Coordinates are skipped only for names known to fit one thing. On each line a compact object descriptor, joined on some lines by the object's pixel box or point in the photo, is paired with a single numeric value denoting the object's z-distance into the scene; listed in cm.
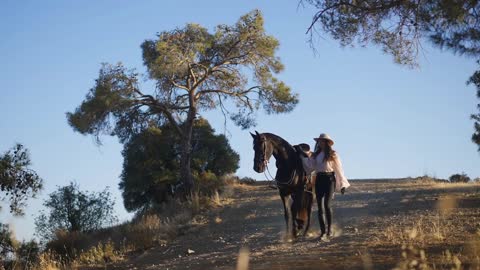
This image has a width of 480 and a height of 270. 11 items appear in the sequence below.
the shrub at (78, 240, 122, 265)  1923
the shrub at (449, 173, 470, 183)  3817
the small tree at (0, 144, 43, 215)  2206
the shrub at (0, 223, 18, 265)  2325
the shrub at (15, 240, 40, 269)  2505
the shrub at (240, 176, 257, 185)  4045
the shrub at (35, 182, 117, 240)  3269
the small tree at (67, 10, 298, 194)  3036
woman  1422
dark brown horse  1521
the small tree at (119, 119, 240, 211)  3519
